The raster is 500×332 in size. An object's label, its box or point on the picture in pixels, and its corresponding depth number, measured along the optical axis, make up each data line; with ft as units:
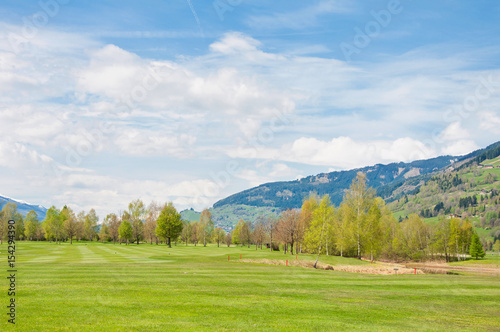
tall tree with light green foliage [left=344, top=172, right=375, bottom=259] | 287.07
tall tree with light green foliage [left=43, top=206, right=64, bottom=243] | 465.88
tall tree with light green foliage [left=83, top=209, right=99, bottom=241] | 585.47
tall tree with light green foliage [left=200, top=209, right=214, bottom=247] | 506.23
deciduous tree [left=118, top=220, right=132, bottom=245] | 440.45
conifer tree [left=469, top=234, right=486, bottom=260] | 406.82
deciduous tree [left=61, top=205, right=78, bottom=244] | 447.75
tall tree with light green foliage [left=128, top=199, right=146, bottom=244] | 490.08
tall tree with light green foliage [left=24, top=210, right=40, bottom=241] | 521.24
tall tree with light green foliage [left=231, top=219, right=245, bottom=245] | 623.93
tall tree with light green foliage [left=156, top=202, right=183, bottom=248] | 403.34
